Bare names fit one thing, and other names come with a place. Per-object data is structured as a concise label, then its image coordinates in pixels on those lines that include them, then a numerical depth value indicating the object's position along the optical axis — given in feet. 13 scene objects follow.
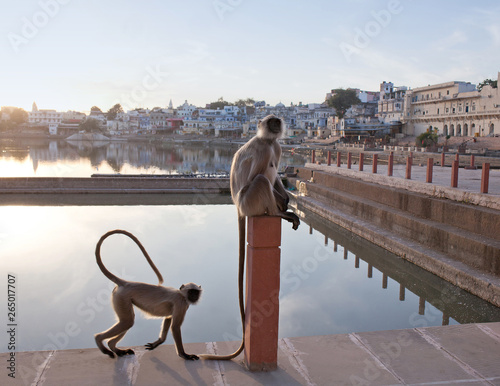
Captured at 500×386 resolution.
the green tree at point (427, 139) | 132.36
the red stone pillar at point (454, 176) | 30.89
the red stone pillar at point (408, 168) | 37.88
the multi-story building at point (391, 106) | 203.92
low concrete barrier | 55.42
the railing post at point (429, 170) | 34.19
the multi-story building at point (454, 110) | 146.41
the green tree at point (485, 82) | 195.66
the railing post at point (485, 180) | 27.53
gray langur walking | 10.52
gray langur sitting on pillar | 10.33
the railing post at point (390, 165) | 40.91
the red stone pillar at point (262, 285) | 10.13
